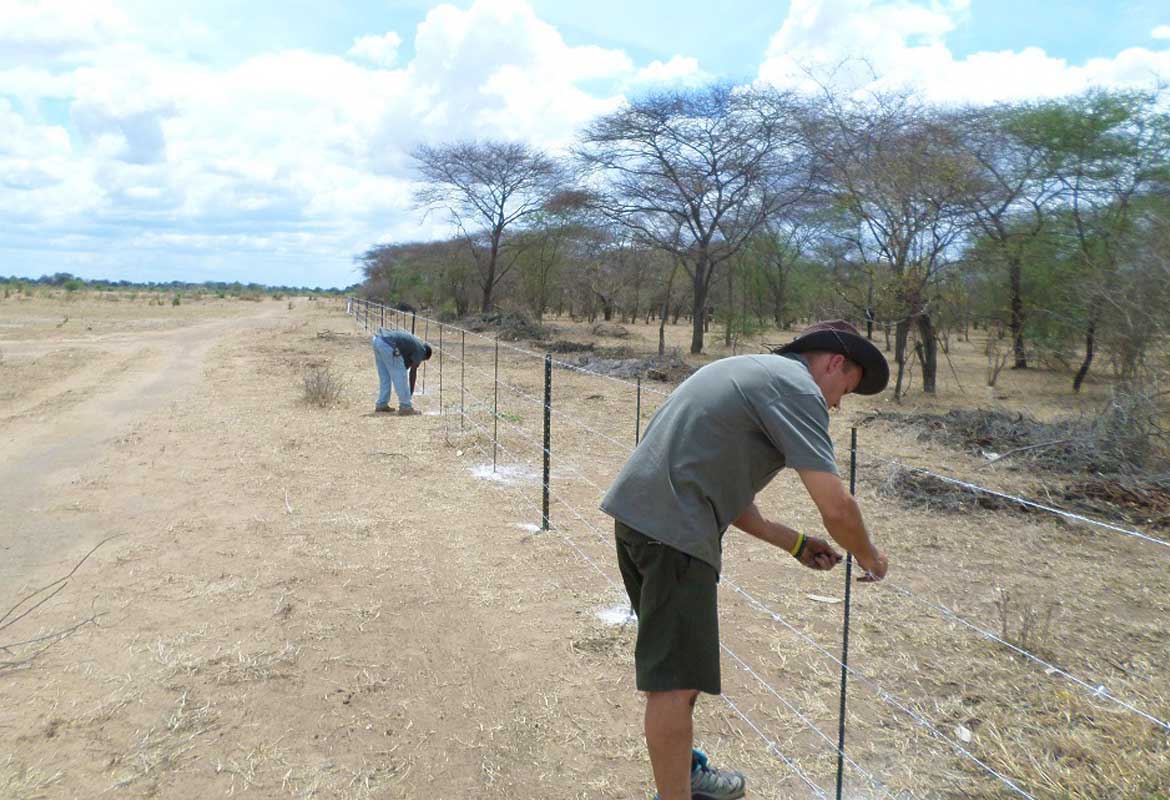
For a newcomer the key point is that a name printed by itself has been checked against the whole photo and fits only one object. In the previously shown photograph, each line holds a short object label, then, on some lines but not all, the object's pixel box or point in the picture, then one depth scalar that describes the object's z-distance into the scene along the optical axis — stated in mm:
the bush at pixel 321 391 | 11344
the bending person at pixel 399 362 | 10398
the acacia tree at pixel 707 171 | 18734
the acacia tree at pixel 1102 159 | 15852
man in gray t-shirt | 2133
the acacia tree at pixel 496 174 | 30547
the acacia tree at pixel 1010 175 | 16797
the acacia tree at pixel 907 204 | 13203
